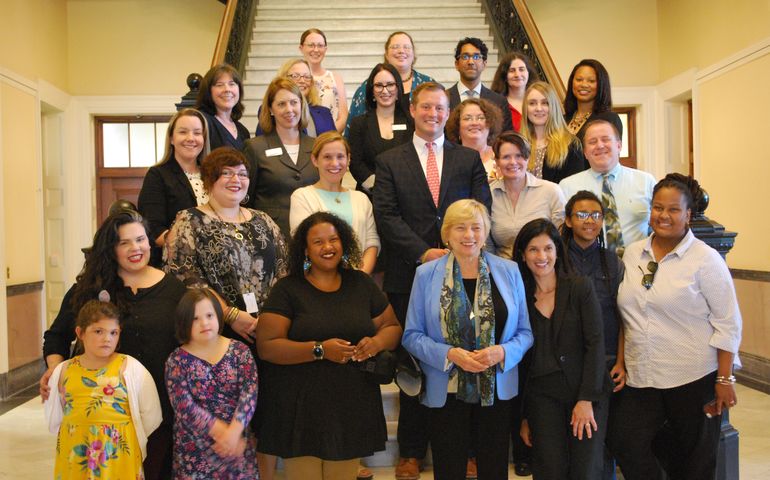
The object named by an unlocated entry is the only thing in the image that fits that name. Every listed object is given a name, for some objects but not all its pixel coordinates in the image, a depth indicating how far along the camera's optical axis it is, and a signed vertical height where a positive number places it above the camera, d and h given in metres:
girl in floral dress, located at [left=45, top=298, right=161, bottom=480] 2.83 -0.64
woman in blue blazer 2.99 -0.45
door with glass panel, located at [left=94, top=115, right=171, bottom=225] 8.67 +1.05
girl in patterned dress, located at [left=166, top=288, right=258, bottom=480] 2.83 -0.61
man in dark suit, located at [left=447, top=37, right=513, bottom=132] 4.57 +0.99
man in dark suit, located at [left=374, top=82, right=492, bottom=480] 3.55 +0.20
